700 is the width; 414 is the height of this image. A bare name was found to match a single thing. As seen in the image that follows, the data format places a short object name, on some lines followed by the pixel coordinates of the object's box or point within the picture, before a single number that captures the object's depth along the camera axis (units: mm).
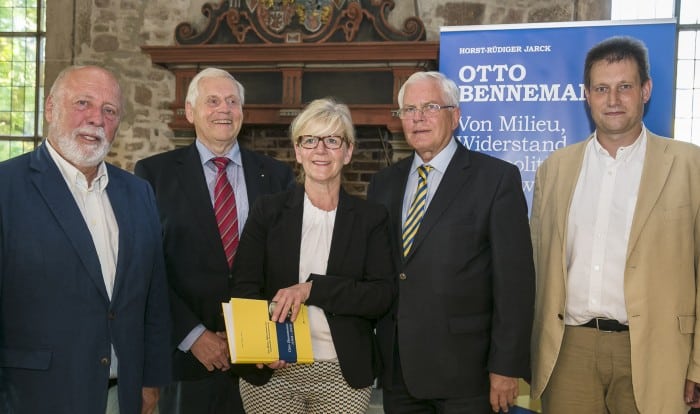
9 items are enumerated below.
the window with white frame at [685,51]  6727
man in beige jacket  2443
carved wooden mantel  6273
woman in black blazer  2285
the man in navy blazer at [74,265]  2061
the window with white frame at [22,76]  7836
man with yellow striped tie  2496
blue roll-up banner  4082
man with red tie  2764
